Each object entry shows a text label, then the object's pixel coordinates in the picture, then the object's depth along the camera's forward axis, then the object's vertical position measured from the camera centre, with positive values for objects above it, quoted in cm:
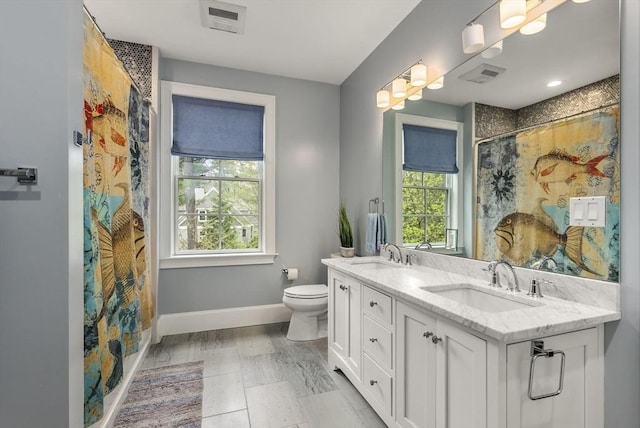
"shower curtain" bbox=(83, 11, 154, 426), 133 -5
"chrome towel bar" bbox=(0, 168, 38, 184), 99 +12
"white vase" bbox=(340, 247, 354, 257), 290 -36
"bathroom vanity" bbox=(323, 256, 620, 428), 100 -54
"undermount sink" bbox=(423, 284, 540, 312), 138 -41
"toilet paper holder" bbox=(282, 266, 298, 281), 319 -62
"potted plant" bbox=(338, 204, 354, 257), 290 -23
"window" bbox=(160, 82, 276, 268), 288 +35
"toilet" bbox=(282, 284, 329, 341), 268 -85
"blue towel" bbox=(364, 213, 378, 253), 252 -15
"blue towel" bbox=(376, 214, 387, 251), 250 -14
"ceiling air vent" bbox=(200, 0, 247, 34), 212 +143
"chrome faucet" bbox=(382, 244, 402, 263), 233 -30
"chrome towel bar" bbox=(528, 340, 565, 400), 99 -46
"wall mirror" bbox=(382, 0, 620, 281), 119 +64
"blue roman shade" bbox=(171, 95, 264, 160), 289 +82
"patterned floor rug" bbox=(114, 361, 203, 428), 170 -115
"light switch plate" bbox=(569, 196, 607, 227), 116 +1
